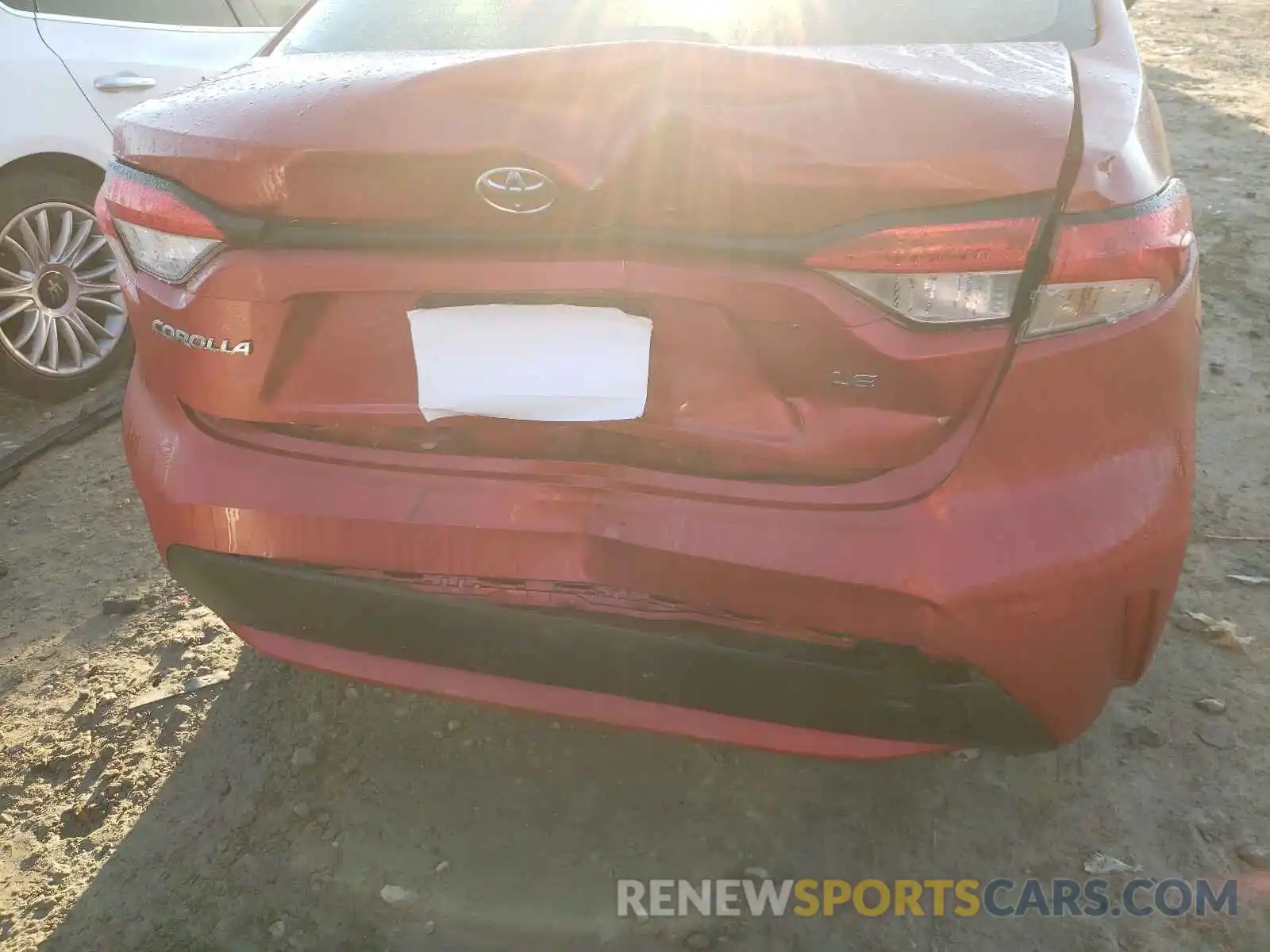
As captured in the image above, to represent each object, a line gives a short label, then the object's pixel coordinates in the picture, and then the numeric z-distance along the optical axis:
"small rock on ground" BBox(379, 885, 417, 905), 1.89
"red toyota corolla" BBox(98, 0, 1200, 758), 1.37
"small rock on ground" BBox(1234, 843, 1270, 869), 1.89
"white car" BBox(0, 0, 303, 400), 3.65
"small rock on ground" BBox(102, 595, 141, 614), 2.69
